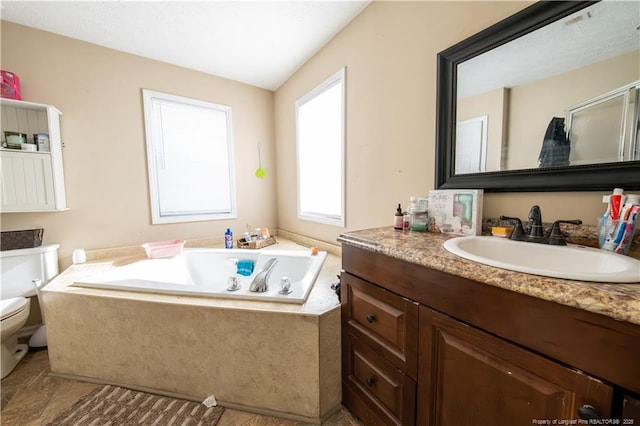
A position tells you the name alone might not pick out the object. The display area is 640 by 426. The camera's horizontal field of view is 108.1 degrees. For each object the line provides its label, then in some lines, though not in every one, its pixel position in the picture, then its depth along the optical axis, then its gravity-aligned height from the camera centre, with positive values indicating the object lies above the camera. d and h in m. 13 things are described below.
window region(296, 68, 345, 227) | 1.93 +0.42
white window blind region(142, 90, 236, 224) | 2.22 +0.41
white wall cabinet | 1.60 +0.24
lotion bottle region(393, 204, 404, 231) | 1.25 -0.13
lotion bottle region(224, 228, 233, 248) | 2.31 -0.41
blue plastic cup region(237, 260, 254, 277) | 2.04 -0.62
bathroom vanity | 0.45 -0.38
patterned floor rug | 1.20 -1.15
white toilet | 1.45 -0.60
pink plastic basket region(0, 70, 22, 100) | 1.58 +0.79
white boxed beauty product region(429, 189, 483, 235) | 1.03 -0.08
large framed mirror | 0.75 +0.36
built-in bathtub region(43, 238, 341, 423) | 1.15 -0.80
